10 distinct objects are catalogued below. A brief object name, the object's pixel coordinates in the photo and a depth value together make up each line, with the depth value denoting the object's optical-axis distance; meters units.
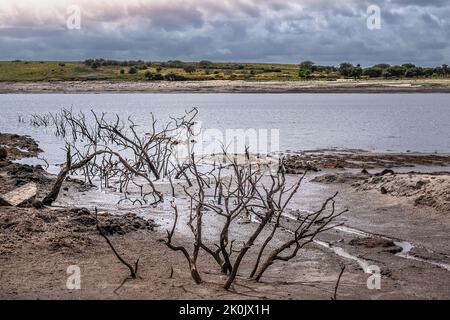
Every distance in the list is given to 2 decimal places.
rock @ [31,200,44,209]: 13.66
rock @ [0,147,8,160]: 21.97
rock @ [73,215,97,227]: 12.30
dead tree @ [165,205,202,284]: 8.91
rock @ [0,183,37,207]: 13.15
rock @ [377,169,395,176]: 18.26
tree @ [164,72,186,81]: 84.12
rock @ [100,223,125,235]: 12.06
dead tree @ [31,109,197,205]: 14.90
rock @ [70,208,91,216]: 12.85
